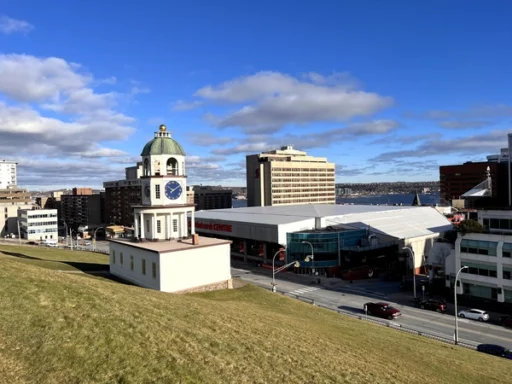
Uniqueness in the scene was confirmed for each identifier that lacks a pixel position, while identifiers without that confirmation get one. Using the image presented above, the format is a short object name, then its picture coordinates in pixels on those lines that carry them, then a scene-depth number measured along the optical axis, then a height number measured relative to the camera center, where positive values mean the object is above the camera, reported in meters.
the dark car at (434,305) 51.28 -15.39
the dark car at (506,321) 45.10 -15.58
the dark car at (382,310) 48.09 -14.97
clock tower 45.06 +0.46
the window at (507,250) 49.94 -7.96
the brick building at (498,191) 55.09 -0.48
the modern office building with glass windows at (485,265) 50.47 -10.28
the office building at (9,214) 159.75 -5.86
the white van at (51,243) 118.96 -14.09
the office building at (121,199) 165.00 -0.77
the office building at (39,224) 146.25 -9.47
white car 47.43 -15.54
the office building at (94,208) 197.75 -5.27
